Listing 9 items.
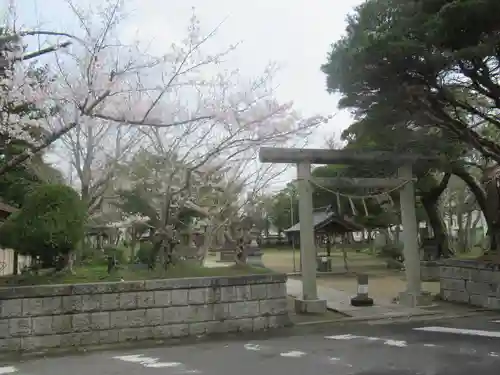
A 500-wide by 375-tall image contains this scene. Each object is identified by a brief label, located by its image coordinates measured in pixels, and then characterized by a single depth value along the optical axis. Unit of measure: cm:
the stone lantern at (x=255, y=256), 2247
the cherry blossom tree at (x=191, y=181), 1000
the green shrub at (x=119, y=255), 1506
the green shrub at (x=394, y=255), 2421
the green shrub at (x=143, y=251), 1655
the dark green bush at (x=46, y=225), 829
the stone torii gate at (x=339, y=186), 1087
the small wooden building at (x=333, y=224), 2289
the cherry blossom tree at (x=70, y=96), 825
